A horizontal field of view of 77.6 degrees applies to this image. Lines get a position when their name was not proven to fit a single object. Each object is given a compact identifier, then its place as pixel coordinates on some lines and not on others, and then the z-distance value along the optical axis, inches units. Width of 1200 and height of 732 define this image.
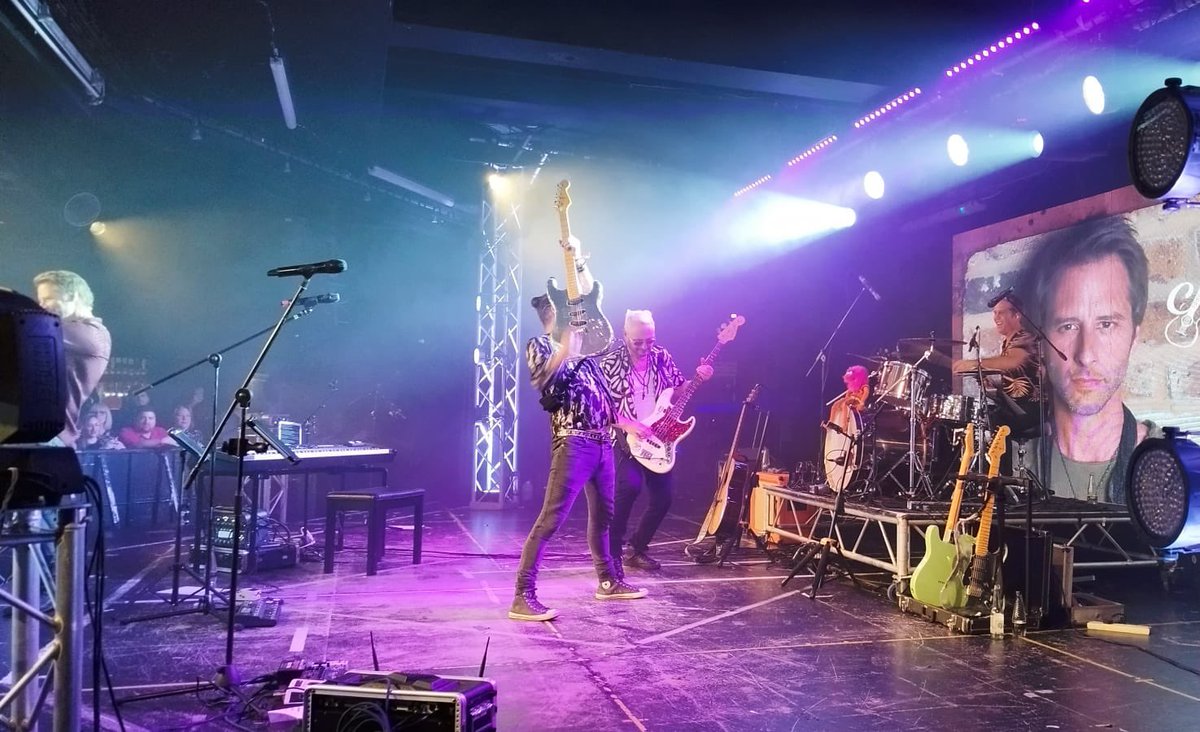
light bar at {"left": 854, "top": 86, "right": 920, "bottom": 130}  286.2
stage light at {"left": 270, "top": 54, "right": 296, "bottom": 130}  285.2
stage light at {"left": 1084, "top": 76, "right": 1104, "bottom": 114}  234.8
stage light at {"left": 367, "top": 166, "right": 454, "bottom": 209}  439.8
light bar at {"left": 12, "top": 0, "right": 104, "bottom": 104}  233.0
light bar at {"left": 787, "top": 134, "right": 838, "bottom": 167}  341.7
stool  237.6
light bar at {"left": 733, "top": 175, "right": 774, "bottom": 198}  403.2
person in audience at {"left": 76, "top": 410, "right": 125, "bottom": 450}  365.1
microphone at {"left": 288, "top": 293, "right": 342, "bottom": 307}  166.7
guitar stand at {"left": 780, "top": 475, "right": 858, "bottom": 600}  223.1
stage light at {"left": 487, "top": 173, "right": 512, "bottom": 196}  431.2
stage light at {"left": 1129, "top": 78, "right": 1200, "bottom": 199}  142.7
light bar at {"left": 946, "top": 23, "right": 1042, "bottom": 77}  226.2
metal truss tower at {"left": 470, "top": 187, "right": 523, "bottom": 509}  426.0
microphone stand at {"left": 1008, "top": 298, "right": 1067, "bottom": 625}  289.9
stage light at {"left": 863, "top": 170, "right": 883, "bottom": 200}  350.3
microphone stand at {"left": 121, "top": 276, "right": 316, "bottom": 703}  134.3
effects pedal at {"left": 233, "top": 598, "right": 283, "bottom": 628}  180.4
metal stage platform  219.3
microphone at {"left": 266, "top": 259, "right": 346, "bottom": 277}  147.6
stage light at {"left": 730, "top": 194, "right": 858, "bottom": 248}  407.3
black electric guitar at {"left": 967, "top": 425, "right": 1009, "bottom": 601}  193.2
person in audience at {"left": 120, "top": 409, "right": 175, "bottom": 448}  377.1
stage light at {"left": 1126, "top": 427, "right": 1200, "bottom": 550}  171.5
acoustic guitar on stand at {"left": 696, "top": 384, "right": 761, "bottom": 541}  288.4
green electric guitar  194.4
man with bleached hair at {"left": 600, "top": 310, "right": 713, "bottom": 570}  237.5
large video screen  263.0
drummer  295.7
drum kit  267.0
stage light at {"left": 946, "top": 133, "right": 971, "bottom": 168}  299.4
